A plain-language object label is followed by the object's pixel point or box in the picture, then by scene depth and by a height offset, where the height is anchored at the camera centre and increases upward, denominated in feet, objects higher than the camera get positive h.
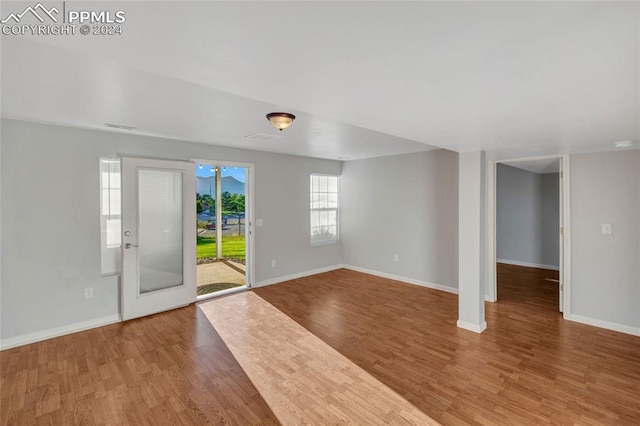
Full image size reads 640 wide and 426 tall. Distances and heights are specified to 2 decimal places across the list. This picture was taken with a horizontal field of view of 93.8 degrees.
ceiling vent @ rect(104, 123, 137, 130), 11.11 +3.34
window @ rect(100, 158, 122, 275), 12.48 -0.08
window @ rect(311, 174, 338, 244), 20.83 +0.33
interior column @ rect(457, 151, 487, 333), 11.70 -1.08
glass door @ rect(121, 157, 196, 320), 12.69 -0.99
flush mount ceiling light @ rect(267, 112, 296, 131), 9.21 +2.95
